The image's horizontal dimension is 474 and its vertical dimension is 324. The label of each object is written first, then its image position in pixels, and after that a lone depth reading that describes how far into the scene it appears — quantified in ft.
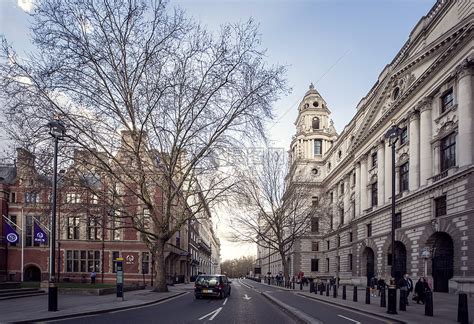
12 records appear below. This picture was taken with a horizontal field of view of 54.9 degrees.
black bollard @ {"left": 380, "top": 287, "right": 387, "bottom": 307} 75.36
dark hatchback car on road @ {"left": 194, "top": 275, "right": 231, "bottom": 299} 89.81
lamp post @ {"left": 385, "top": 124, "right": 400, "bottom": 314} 62.54
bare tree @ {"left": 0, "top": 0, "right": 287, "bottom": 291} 87.15
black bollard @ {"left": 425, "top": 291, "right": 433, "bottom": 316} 59.93
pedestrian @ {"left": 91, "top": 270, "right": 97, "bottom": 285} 149.30
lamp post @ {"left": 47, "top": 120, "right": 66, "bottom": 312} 55.36
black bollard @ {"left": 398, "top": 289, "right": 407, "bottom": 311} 68.27
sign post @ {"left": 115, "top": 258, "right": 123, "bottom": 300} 79.80
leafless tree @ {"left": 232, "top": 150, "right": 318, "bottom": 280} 175.83
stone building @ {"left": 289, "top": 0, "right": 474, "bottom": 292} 106.11
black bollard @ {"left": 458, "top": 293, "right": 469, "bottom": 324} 50.37
